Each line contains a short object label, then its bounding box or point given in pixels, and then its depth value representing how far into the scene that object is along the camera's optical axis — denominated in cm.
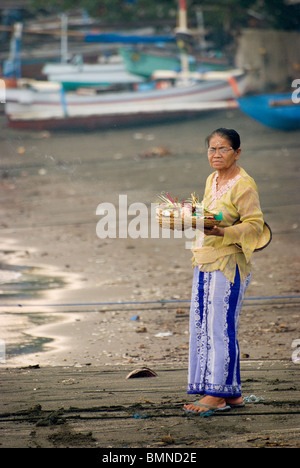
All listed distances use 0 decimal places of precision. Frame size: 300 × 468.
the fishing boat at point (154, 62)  4666
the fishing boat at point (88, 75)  4622
